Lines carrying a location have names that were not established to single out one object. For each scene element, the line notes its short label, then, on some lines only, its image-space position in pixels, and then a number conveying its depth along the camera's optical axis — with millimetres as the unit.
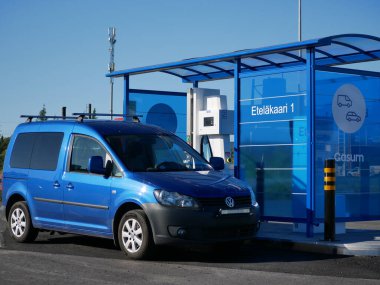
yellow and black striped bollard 11484
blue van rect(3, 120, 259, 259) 9867
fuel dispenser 16859
